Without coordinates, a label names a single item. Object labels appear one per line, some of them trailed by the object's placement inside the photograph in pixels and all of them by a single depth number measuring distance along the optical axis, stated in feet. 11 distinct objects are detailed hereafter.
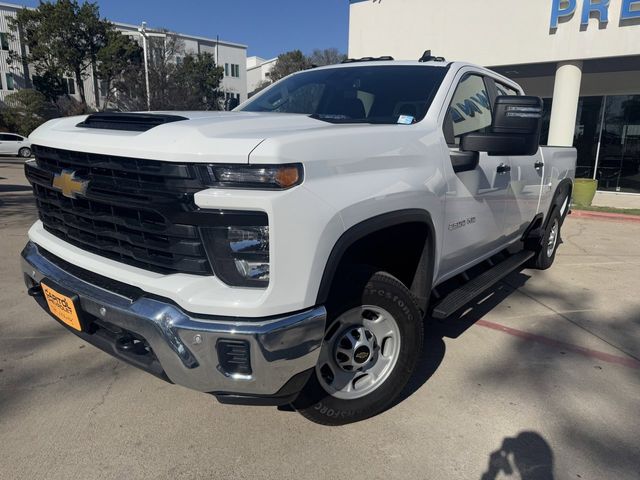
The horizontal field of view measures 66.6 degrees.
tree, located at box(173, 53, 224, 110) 110.42
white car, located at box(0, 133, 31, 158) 93.45
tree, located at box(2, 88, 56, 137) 130.52
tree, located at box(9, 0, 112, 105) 132.98
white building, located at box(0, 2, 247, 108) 143.13
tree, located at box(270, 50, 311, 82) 163.43
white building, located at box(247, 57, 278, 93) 233.96
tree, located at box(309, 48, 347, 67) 193.88
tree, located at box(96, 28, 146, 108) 135.23
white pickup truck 6.38
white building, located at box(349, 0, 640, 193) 36.32
